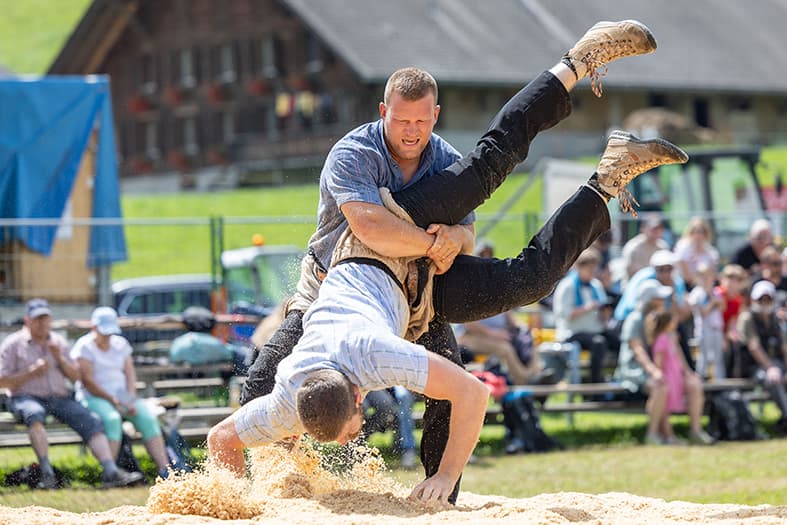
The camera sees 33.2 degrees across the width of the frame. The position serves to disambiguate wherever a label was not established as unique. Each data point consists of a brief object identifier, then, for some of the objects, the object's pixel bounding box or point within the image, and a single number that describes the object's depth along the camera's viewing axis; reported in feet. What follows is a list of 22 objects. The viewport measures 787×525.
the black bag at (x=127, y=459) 34.81
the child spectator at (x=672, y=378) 44.55
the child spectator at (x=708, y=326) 48.42
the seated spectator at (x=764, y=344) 47.39
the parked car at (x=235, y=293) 41.93
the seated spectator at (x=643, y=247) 50.26
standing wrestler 20.51
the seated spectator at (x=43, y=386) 33.88
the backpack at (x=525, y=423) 41.91
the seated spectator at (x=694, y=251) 51.40
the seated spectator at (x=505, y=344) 43.88
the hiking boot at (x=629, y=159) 21.91
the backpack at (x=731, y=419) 45.50
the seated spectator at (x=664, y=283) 45.91
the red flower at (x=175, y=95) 152.66
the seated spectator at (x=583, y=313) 46.68
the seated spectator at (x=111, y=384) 34.94
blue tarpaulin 48.83
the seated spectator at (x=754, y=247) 54.03
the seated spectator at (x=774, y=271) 51.62
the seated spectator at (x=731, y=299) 48.88
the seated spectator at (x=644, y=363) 44.11
